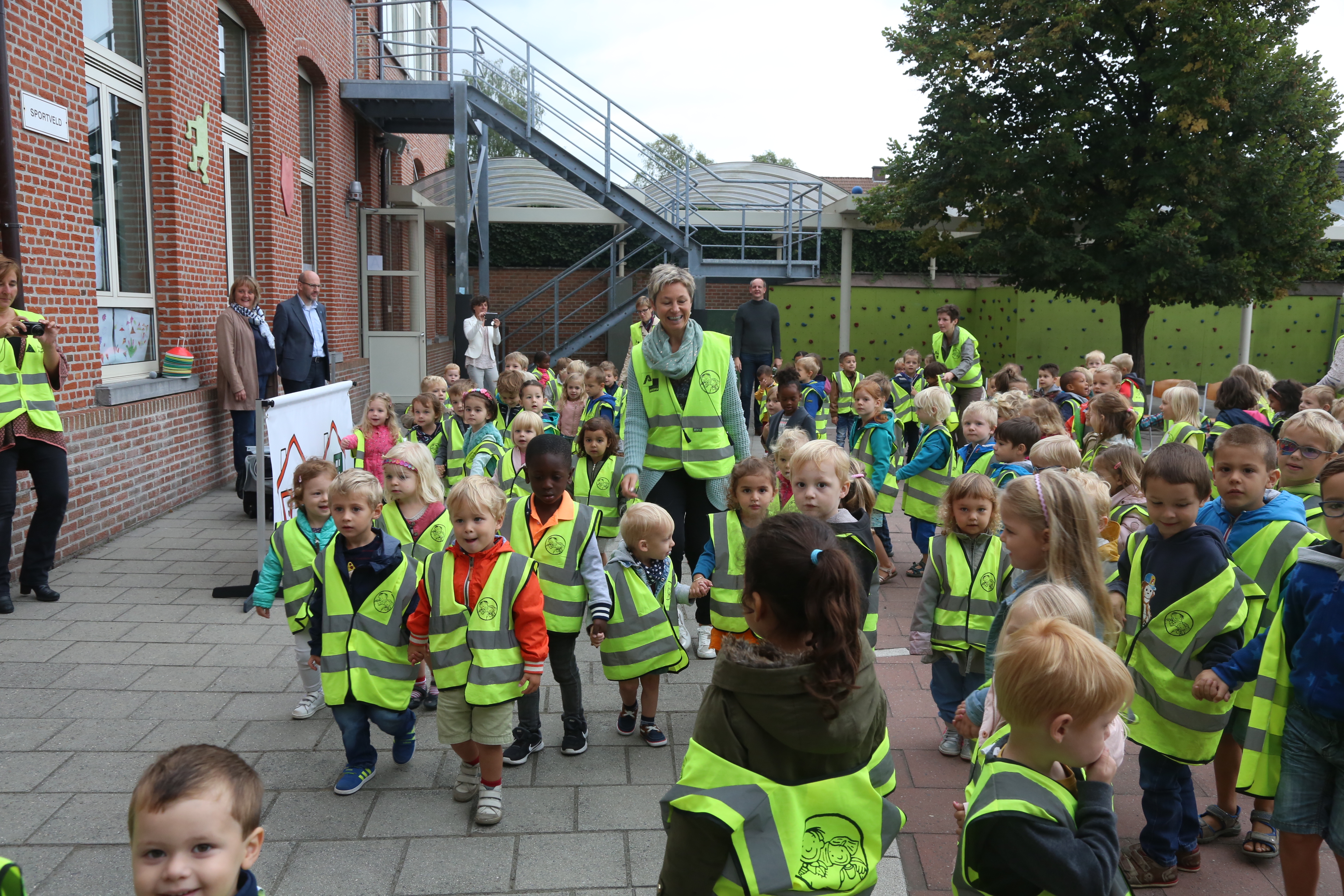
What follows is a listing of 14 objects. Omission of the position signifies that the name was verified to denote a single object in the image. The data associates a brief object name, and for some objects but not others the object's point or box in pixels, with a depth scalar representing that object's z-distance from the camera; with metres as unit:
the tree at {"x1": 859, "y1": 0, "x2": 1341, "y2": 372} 15.38
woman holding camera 5.92
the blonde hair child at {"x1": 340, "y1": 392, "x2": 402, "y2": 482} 6.66
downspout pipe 6.62
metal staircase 14.95
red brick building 7.25
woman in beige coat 9.36
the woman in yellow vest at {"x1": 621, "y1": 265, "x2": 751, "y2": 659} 4.98
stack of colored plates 9.17
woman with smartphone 12.23
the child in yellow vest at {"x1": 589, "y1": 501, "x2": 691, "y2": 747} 4.21
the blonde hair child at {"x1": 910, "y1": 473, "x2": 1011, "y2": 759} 4.03
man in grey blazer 10.27
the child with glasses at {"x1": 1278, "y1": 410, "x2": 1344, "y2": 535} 4.05
